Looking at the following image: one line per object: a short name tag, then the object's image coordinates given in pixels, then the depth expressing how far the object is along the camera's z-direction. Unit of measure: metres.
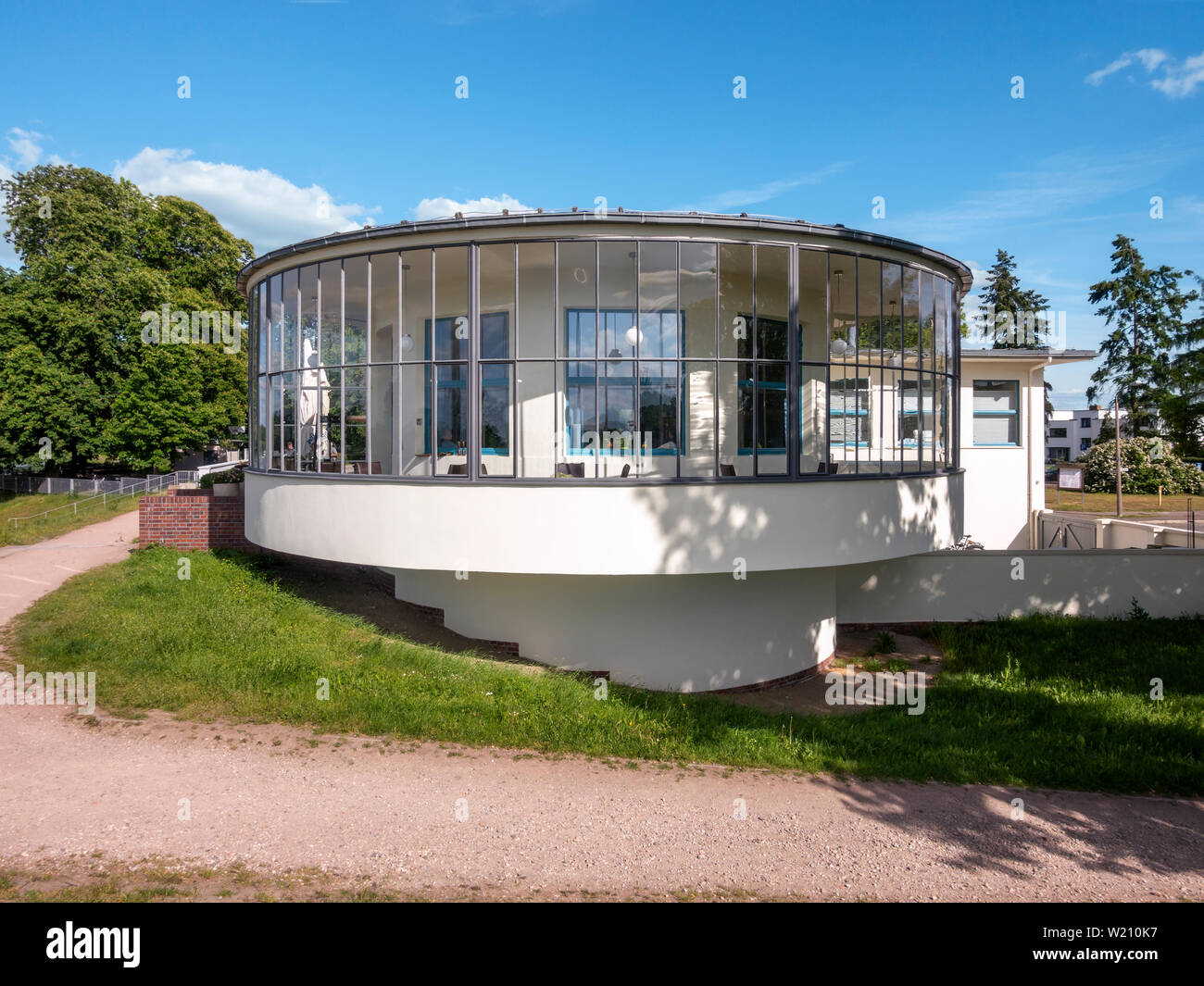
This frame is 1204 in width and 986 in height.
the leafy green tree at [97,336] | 29.27
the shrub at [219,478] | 16.87
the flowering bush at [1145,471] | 35.28
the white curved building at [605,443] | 9.26
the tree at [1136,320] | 42.06
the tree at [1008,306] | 48.22
